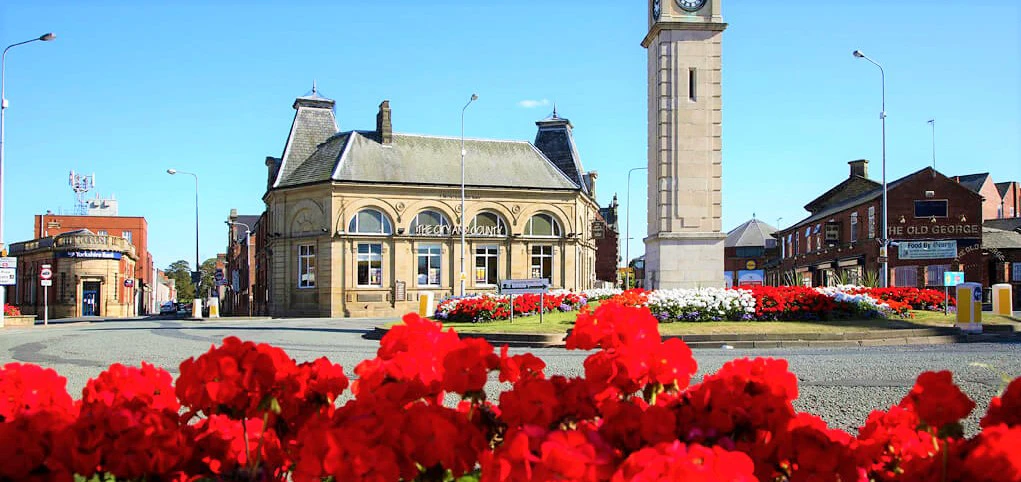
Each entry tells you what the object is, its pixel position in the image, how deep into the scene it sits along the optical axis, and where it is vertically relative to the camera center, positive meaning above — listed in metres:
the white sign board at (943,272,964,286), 22.14 -0.30
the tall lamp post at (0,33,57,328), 27.67 +6.06
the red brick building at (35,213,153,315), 88.94 +4.74
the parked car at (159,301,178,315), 67.97 -3.75
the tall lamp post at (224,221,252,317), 58.10 +1.27
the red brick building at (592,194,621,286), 76.25 +1.40
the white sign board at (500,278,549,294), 21.92 -0.56
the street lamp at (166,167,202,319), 40.73 -2.19
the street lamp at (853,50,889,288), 32.94 +1.27
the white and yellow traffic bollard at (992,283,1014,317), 23.50 -1.00
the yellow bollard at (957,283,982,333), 17.55 -0.94
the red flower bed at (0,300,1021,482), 2.13 -0.50
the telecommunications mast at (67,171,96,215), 98.50 +10.91
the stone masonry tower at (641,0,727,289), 22.73 +3.68
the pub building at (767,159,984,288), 45.31 +2.25
